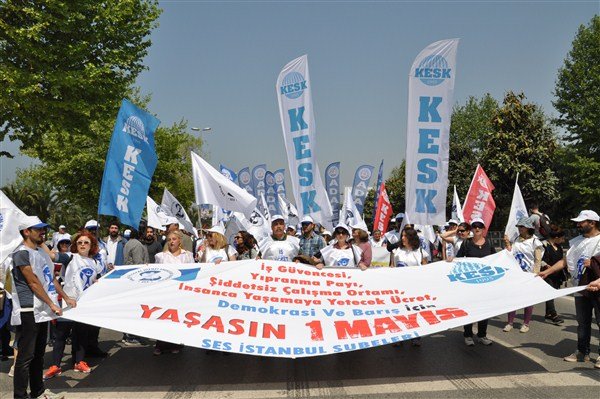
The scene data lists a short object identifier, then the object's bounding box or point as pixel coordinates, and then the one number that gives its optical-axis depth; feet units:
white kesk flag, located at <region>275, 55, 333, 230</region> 34.04
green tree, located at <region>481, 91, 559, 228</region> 118.62
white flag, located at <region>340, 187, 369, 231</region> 50.00
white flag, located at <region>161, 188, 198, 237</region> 37.27
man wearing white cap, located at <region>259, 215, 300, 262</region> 26.48
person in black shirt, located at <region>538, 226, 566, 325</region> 31.73
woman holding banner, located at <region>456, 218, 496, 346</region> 26.14
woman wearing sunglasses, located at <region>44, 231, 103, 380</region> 22.47
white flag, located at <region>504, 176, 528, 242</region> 37.88
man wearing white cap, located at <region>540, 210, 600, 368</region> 22.30
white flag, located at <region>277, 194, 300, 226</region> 63.62
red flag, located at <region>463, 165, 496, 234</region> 42.06
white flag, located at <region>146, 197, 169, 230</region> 35.67
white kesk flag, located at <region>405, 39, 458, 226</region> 30.63
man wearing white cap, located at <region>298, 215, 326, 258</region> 26.53
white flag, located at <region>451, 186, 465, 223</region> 48.26
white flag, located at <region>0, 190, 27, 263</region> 19.25
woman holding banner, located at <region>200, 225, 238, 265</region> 26.23
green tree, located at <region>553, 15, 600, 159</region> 113.70
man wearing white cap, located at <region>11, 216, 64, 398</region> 17.52
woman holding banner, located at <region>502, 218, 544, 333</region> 29.37
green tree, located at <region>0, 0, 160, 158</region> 46.73
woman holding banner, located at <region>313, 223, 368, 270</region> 25.84
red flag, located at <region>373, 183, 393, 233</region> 59.67
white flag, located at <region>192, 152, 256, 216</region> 30.27
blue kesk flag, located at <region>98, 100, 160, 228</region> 26.43
